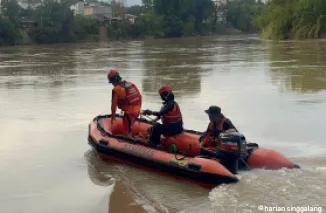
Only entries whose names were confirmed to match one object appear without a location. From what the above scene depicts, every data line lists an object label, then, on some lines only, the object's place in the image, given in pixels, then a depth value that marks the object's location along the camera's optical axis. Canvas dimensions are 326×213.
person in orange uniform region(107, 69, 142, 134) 8.20
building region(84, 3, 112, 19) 87.95
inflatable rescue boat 6.34
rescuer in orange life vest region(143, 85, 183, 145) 7.35
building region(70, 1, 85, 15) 89.61
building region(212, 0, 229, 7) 99.79
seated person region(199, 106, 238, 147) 6.83
